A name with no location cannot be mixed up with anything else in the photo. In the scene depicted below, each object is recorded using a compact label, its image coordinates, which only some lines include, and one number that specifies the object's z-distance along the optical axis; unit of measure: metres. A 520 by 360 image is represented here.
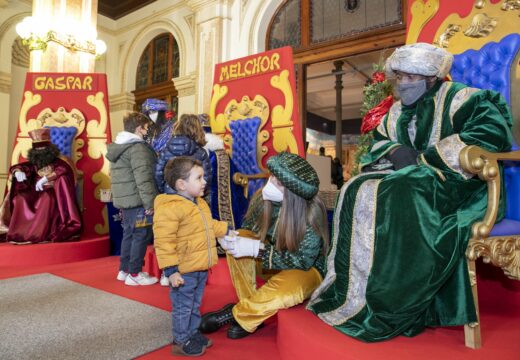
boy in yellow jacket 1.74
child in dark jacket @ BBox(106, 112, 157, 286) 3.11
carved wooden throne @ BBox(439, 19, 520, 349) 1.48
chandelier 5.94
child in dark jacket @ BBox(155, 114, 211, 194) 2.78
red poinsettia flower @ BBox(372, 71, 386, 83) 3.70
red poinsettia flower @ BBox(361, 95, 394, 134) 3.23
